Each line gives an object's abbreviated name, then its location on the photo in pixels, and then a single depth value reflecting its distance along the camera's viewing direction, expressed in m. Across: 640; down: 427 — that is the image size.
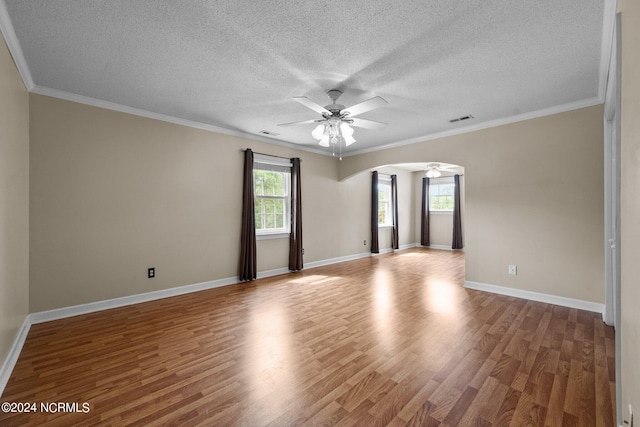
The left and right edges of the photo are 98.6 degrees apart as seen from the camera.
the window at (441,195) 8.63
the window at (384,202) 7.99
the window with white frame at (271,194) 5.10
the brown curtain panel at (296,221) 5.39
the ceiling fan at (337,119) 2.78
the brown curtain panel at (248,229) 4.67
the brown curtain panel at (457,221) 8.21
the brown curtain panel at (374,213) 7.32
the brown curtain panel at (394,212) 8.18
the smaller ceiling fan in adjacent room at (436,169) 7.27
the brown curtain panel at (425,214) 8.88
